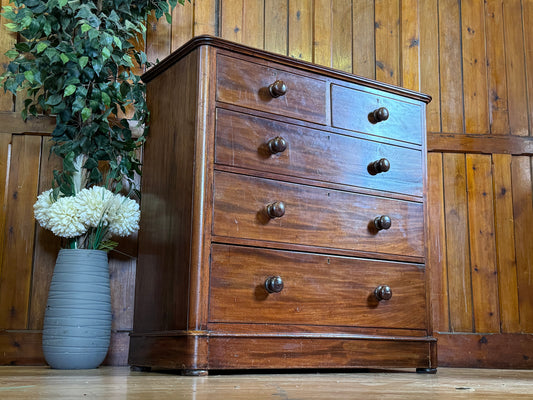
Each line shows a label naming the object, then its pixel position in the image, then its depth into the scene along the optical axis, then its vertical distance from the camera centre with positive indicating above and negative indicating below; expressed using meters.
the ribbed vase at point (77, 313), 1.99 +0.01
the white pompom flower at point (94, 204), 2.04 +0.36
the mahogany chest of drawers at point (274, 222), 1.82 +0.31
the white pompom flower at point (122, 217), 2.10 +0.33
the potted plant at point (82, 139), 2.03 +0.62
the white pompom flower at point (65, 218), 2.03 +0.31
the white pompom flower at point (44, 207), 2.09 +0.36
